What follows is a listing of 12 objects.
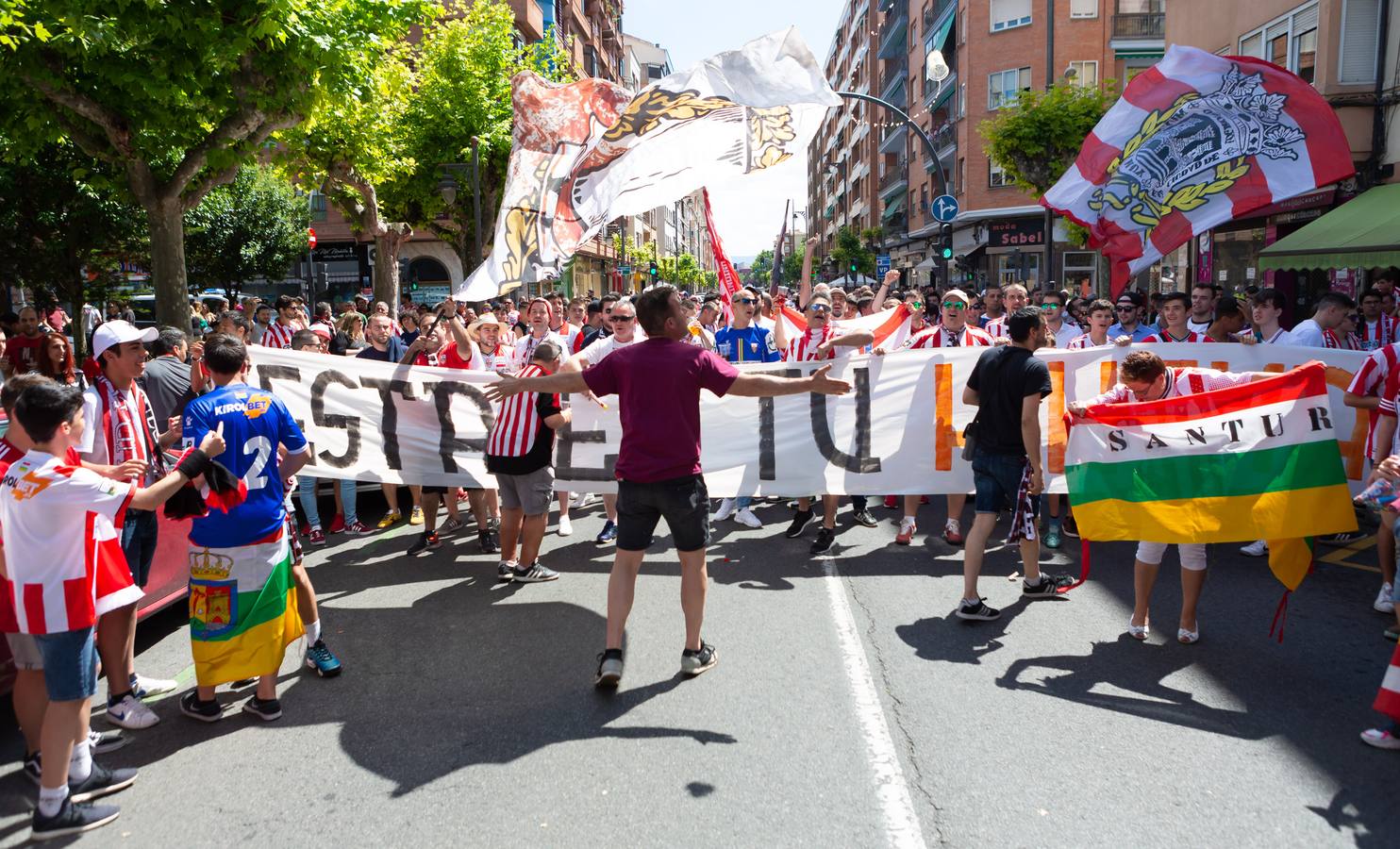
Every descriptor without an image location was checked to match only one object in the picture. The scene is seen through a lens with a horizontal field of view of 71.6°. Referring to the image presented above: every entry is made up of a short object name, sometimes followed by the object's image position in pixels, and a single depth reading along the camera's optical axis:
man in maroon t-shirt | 4.74
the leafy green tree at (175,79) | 10.10
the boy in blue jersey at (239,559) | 4.41
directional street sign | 19.16
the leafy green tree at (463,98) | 28.73
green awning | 12.21
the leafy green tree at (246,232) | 37.91
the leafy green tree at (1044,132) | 21.83
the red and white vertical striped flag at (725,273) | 10.99
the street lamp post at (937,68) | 28.83
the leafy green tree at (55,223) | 23.44
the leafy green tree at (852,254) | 59.56
